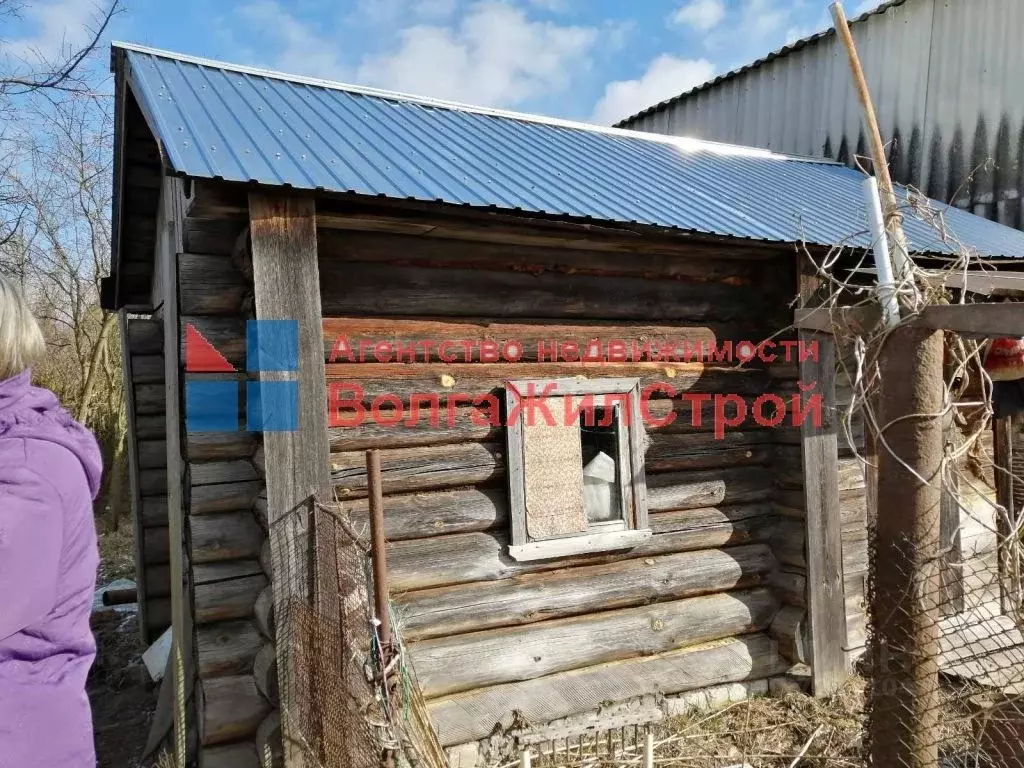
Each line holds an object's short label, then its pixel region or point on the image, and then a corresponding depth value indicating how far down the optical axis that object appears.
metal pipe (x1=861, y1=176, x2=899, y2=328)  2.39
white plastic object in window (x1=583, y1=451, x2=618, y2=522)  4.62
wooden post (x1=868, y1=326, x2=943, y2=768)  2.35
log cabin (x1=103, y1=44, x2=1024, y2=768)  3.56
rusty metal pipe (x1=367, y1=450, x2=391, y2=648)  2.63
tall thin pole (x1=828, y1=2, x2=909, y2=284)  2.42
